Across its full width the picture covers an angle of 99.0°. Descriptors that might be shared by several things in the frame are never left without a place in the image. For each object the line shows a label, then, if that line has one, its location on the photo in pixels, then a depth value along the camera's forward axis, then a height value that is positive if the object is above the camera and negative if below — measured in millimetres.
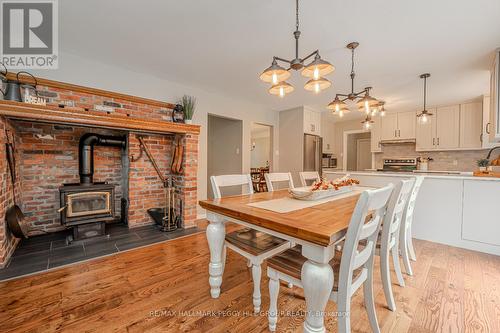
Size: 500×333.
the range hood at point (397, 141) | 5209 +568
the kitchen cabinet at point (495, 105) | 2457 +703
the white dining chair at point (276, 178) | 2405 -173
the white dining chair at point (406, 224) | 2043 -605
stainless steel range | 5319 -5
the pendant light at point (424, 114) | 3176 +768
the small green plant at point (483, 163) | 3334 +22
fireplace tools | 3195 -753
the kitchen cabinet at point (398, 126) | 5207 +952
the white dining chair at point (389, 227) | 1453 -457
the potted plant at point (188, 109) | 3408 +850
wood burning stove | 2560 -493
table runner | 1451 -305
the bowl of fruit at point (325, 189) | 1736 -235
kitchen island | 2555 -611
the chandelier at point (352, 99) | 2336 +673
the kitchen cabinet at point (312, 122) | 5031 +1014
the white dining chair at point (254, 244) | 1453 -604
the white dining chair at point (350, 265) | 951 -597
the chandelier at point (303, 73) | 1567 +689
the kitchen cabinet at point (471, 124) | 4387 +837
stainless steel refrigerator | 4988 +269
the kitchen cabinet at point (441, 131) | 4656 +761
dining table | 961 -330
